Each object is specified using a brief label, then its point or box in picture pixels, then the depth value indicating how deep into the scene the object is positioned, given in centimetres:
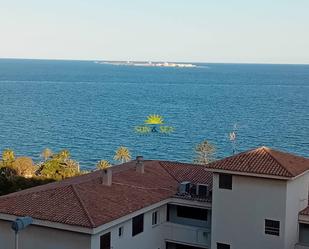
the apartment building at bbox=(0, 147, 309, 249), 2308
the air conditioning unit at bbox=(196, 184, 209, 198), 2728
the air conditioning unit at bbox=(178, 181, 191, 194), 2729
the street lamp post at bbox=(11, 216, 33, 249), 1854
